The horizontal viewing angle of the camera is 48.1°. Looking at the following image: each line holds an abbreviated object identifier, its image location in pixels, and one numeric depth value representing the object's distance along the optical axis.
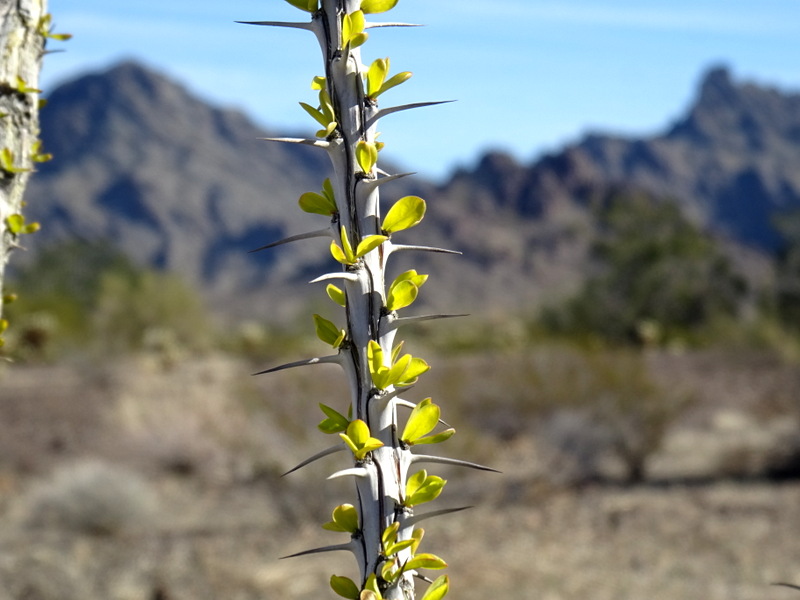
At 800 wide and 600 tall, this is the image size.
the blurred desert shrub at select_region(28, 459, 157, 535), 8.34
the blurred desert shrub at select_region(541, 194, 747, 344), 25.12
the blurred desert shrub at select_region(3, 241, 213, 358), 19.50
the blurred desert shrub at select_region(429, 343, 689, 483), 9.66
